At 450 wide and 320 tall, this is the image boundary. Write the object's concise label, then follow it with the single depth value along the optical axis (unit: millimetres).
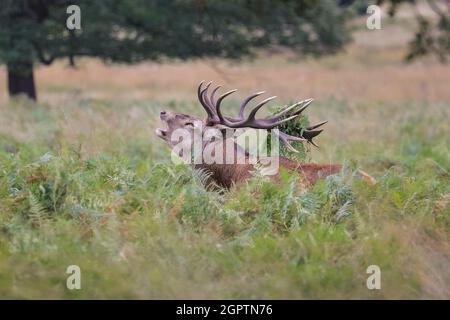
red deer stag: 16172
